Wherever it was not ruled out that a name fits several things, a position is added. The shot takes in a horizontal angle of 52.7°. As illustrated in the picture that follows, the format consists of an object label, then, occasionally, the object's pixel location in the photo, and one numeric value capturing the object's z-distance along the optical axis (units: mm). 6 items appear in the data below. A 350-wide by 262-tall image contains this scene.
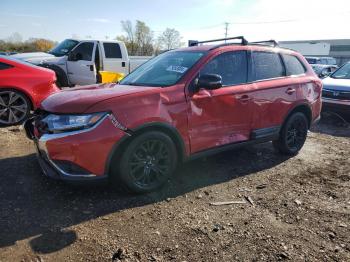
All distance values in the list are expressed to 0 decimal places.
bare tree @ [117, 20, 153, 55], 56688
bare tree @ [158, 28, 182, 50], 63156
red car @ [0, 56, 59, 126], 7082
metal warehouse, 61469
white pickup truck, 12094
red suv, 3783
